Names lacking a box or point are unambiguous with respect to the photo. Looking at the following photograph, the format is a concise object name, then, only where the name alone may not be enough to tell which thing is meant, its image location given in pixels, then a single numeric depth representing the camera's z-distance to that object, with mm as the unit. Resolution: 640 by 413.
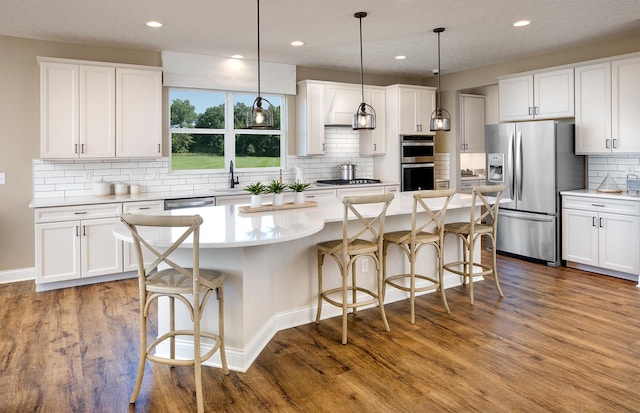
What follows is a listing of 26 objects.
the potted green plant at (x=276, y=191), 3777
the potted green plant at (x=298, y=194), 3996
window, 5910
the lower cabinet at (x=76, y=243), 4582
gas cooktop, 6578
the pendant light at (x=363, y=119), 4246
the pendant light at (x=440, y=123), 4598
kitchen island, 2830
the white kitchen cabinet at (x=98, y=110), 4809
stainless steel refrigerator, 5426
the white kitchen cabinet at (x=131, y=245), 4961
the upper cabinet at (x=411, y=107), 6883
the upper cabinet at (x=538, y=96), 5500
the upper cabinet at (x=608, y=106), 4934
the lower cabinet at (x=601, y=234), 4777
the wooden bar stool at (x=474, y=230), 4070
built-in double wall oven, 6918
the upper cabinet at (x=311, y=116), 6406
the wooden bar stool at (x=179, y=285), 2305
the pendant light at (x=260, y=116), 3426
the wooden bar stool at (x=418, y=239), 3639
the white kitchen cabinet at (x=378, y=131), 6961
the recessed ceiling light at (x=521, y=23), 4594
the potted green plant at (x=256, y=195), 3766
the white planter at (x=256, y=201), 3764
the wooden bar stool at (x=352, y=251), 3240
